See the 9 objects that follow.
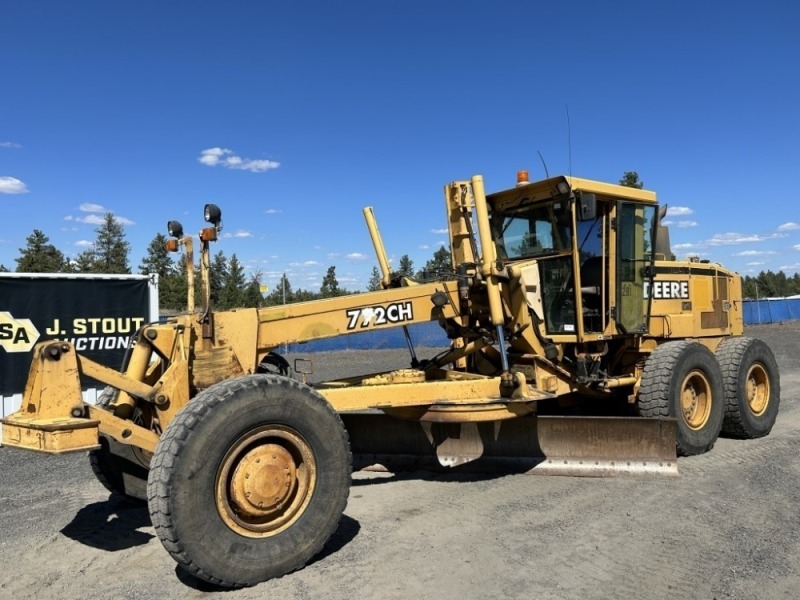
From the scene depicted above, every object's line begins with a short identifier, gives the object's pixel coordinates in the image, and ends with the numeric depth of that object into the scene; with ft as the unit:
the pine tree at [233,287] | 179.63
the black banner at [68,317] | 29.50
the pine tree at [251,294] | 187.11
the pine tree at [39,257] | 165.89
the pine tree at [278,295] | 198.08
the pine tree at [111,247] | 246.78
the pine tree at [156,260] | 238.15
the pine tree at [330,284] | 203.49
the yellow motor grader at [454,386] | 12.44
